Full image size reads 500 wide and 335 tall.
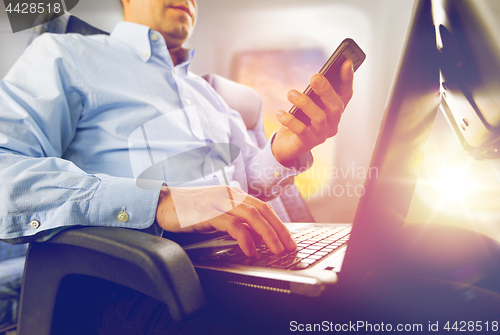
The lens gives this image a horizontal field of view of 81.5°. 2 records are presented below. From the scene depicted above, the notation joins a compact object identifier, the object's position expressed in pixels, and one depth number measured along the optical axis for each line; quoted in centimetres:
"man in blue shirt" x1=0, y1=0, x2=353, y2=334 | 40
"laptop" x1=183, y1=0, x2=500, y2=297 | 27
